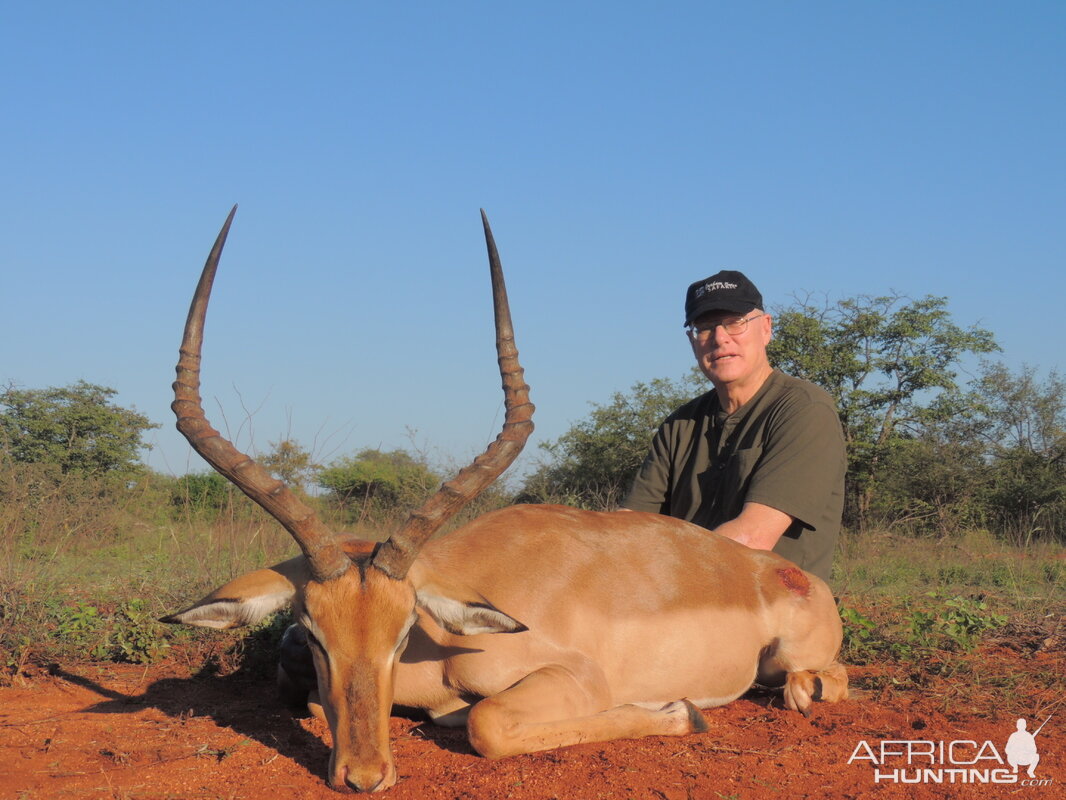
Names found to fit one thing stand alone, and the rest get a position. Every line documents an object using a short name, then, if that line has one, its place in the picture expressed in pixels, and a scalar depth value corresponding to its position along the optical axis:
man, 5.68
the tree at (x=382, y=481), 14.54
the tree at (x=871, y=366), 19.95
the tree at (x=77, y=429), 14.97
